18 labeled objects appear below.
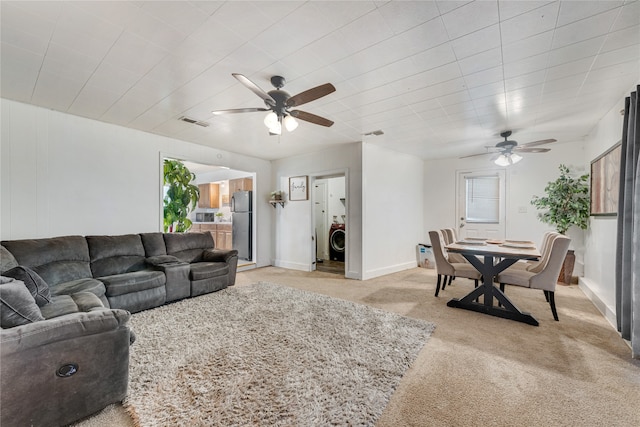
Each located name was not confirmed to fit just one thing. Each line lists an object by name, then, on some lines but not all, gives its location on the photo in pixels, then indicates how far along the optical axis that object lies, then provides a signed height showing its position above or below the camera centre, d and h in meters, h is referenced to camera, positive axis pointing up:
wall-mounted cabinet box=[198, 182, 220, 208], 7.75 +0.45
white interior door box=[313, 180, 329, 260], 6.96 -0.32
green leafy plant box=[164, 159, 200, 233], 4.66 +0.33
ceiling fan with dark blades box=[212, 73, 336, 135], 2.16 +0.99
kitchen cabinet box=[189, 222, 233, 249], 6.86 -0.64
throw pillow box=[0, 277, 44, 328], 1.39 -0.56
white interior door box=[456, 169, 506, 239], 5.34 +0.11
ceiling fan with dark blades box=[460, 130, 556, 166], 3.88 +0.93
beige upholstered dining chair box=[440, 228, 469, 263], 3.94 -0.54
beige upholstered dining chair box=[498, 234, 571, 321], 2.79 -0.75
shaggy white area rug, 1.50 -1.21
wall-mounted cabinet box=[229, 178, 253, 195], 6.86 +0.69
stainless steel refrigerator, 6.06 -0.31
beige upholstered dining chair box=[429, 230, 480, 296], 3.39 -0.78
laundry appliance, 6.59 -0.83
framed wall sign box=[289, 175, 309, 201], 5.53 +0.49
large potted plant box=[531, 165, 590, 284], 4.11 +0.07
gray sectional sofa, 1.30 -0.79
